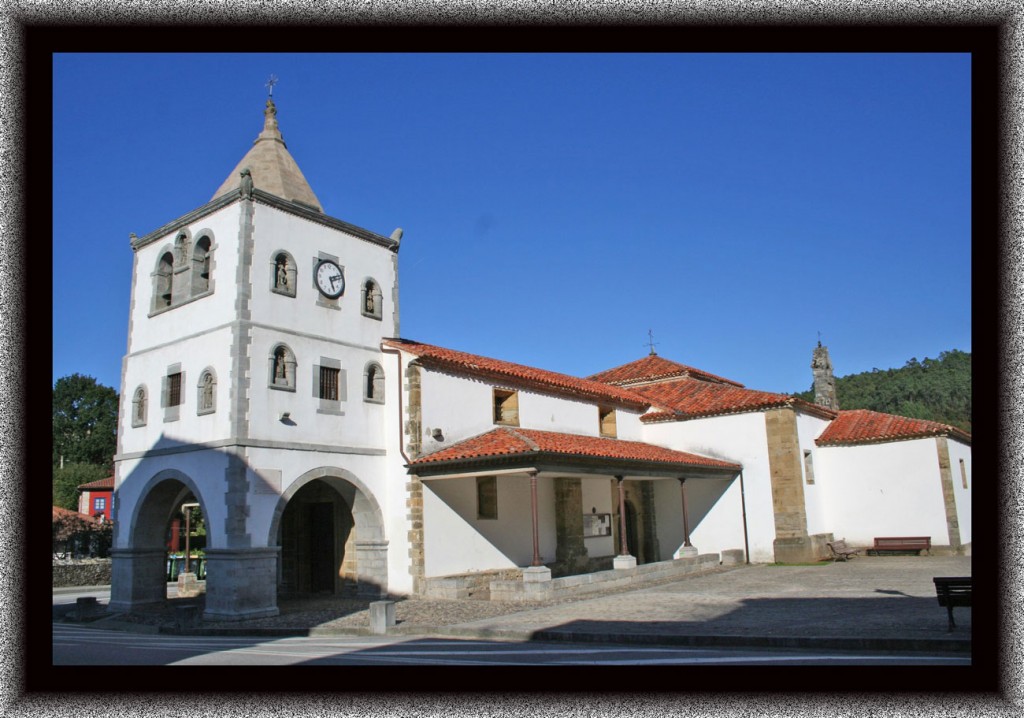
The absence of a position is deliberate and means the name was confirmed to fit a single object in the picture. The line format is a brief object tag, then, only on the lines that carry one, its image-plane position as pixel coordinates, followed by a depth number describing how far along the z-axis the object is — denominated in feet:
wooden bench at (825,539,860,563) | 81.20
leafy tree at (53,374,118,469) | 193.16
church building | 53.78
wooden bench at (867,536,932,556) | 79.82
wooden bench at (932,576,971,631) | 31.27
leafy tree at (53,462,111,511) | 152.87
